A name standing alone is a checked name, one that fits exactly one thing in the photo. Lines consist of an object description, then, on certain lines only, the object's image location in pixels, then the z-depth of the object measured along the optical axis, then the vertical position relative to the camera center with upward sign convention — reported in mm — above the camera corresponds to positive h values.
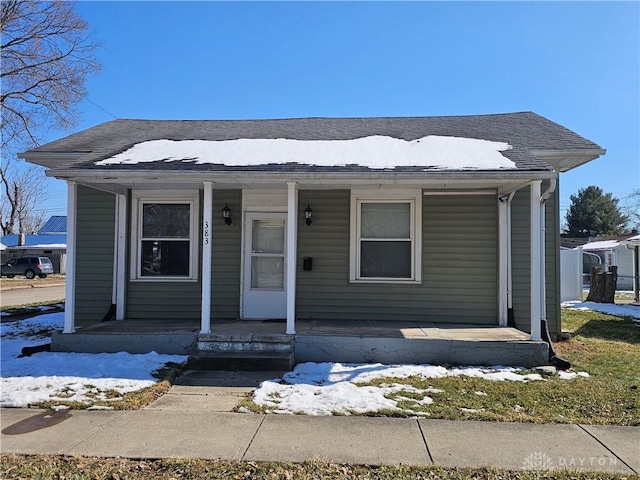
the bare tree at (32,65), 17875 +7895
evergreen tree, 42625 +4390
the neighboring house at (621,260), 26797 +128
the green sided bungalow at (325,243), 7578 +282
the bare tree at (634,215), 40356 +4203
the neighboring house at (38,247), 40084 +679
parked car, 32219 -898
